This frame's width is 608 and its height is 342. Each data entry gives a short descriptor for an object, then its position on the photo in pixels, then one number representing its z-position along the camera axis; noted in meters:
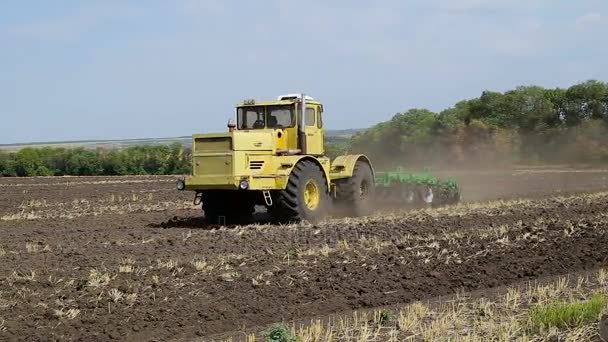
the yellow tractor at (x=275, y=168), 15.78
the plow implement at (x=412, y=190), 20.98
